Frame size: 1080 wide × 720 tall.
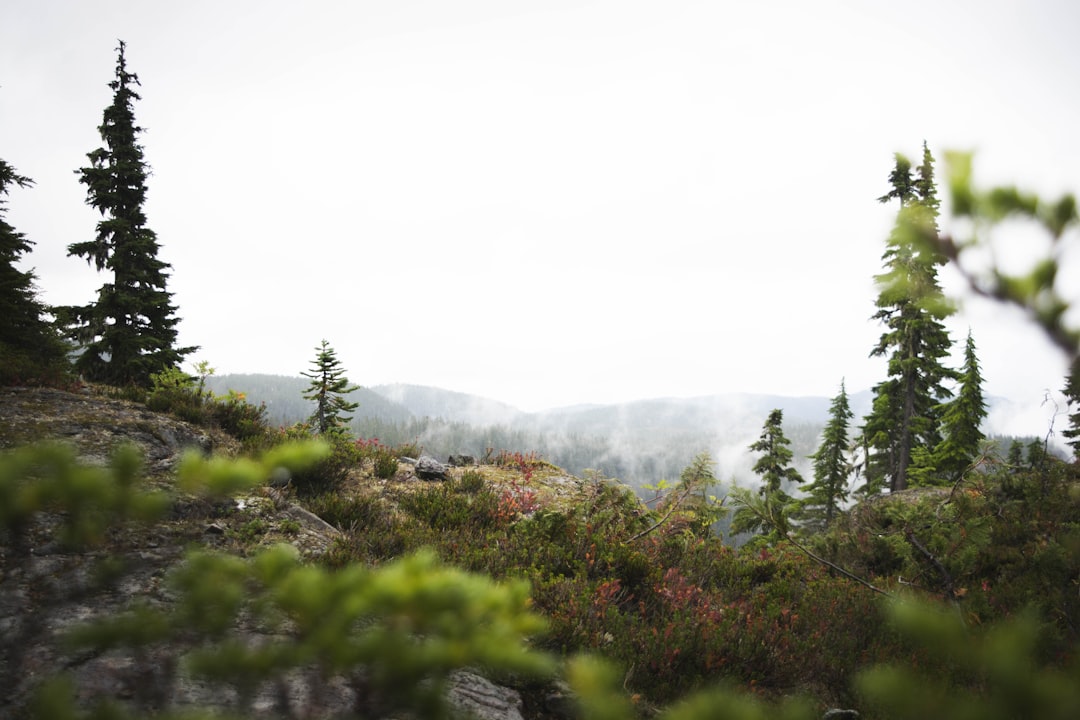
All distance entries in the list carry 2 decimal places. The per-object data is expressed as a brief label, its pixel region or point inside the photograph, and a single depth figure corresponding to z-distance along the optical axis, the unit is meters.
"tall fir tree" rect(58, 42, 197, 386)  17.30
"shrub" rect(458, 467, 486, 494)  8.22
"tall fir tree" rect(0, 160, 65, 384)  8.81
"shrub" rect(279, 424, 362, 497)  6.80
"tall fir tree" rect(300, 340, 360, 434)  15.73
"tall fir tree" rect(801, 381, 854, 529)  30.17
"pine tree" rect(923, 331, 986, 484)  24.02
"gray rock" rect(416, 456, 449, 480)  8.80
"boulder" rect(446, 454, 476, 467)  10.95
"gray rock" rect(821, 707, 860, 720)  3.68
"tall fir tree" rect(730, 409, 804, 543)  25.20
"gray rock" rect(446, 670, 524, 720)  3.11
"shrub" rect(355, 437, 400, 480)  8.28
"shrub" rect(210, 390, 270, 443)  7.72
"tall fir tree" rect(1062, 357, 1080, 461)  25.34
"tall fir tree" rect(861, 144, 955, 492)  21.81
